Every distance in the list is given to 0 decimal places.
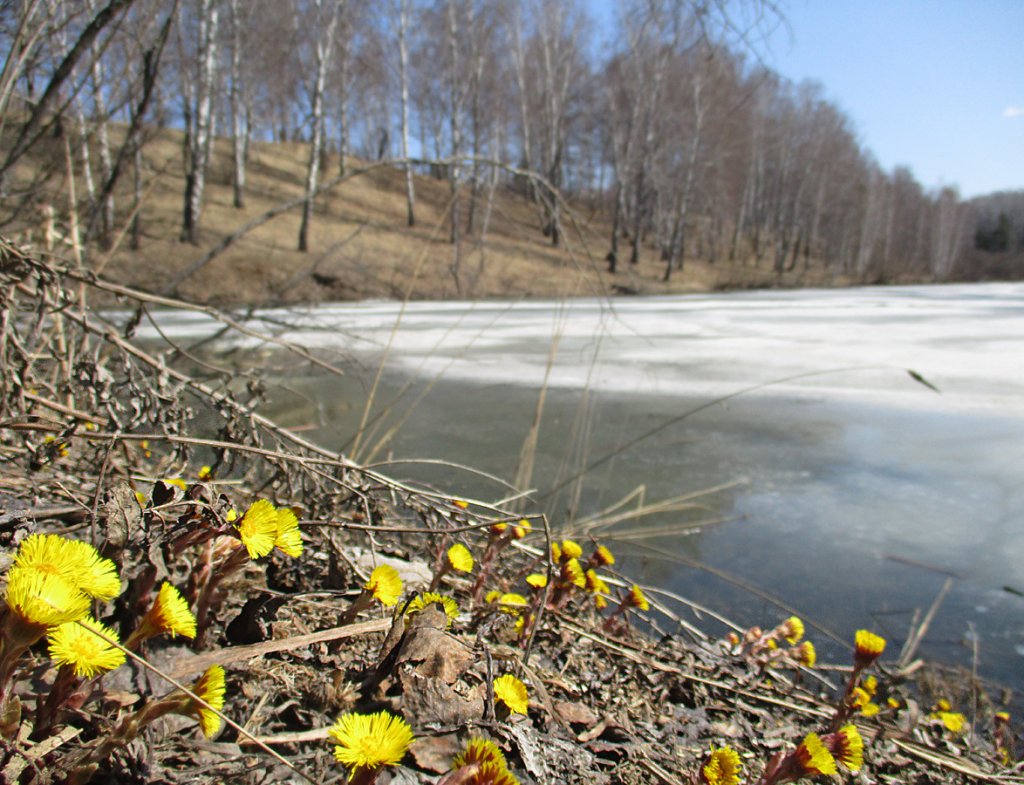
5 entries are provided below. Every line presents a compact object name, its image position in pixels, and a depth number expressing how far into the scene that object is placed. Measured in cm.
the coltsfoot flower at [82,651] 65
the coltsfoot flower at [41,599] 58
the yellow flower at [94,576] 64
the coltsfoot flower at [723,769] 89
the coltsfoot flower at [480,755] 69
